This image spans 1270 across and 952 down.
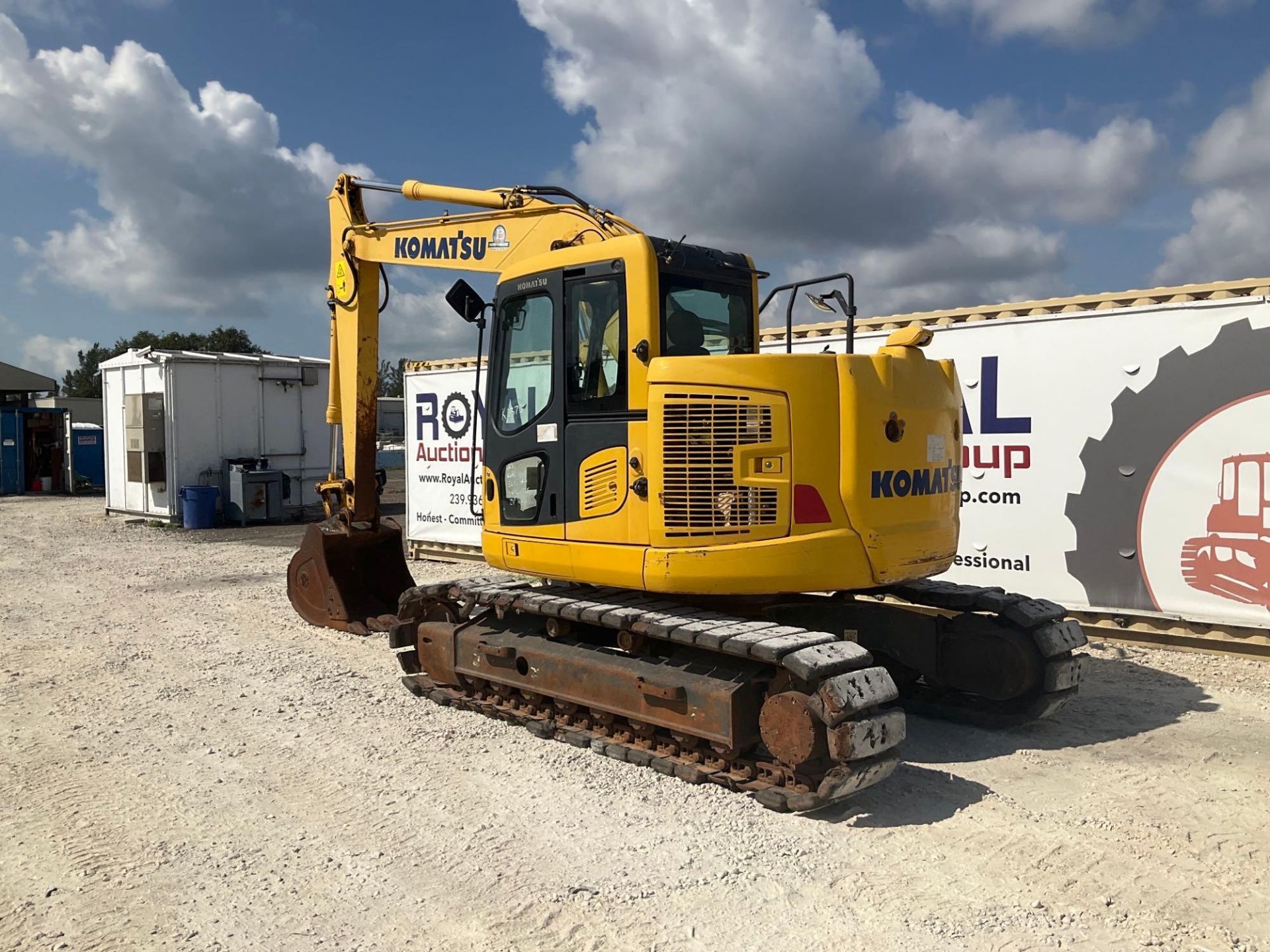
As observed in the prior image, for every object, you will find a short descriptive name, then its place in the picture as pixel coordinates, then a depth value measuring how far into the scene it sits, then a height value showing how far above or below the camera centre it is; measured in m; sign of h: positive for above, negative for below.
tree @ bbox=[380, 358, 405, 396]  66.19 +6.07
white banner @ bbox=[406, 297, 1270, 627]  8.30 +0.00
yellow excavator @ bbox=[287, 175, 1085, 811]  5.38 -0.48
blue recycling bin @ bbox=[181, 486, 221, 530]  19.89 -0.81
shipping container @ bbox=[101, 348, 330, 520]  20.56 +1.00
